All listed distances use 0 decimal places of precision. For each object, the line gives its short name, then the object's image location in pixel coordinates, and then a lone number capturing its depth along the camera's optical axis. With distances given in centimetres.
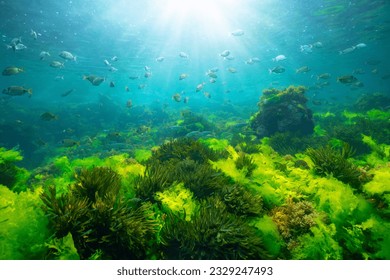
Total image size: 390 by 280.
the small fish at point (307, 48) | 1857
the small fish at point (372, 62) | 1882
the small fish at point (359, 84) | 1630
